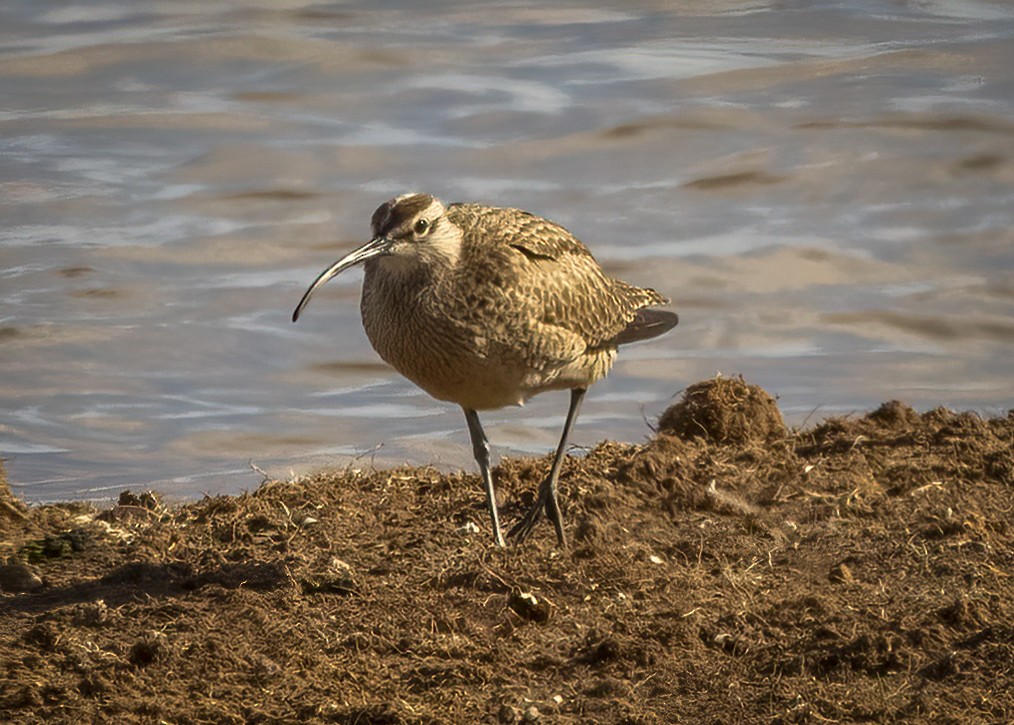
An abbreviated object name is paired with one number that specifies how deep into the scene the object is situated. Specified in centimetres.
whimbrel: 1422
